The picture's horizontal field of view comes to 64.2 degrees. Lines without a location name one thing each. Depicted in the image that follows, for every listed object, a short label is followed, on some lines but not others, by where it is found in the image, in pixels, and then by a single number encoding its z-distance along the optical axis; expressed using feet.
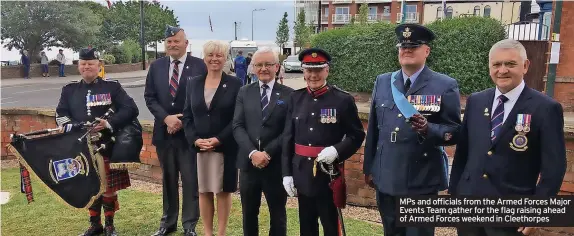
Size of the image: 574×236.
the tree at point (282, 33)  196.13
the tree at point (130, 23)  119.96
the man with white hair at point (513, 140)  7.91
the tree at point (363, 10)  114.52
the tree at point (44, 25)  84.17
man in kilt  13.62
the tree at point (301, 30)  158.03
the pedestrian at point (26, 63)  79.19
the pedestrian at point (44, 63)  82.28
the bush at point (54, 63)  86.79
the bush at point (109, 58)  94.09
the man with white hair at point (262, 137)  11.61
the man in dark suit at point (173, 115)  13.93
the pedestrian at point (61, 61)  83.87
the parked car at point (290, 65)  108.06
